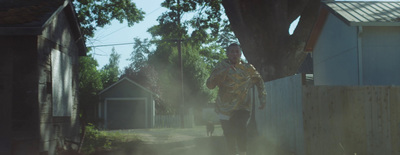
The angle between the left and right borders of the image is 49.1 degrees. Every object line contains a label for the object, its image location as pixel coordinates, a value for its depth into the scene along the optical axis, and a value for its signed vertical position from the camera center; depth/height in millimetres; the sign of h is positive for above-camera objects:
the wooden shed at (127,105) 38312 -1154
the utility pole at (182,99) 33588 -603
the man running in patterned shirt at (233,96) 5820 -70
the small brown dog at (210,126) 20516 -1644
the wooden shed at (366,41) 12977 +1473
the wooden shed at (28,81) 9312 +272
